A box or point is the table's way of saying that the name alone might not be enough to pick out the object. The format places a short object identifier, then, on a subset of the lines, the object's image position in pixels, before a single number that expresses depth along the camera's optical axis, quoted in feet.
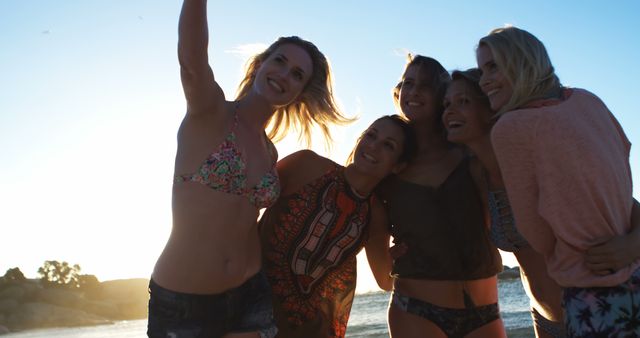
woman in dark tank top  14.11
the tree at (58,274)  195.52
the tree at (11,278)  163.63
